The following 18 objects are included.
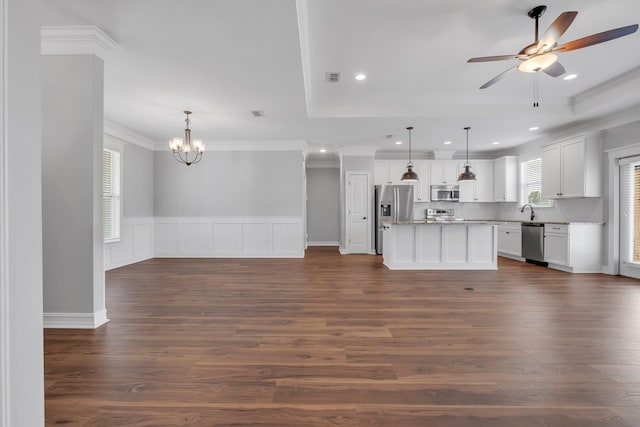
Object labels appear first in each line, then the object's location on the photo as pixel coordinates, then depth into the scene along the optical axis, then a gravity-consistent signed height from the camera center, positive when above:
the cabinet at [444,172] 7.83 +1.06
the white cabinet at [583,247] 5.27 -0.66
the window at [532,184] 6.76 +0.67
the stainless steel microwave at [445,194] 7.77 +0.46
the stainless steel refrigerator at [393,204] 7.33 +0.18
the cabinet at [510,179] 7.36 +0.82
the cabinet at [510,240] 6.54 -0.69
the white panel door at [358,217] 7.62 -0.16
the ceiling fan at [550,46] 2.19 +1.40
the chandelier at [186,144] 4.92 +1.17
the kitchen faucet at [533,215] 6.91 -0.10
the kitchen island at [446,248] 5.44 -0.70
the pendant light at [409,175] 5.68 +0.71
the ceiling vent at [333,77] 4.01 +1.90
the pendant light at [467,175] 5.89 +0.73
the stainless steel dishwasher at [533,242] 5.91 -0.66
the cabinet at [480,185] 7.87 +0.71
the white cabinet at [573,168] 5.29 +0.83
